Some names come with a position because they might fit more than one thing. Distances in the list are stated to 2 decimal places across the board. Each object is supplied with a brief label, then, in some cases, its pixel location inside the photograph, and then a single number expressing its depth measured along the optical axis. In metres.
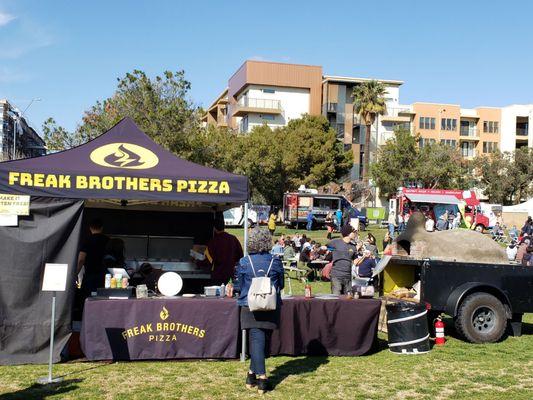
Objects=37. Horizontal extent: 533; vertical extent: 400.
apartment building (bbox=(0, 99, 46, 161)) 95.60
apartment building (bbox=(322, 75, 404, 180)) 65.69
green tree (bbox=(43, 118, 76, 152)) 35.08
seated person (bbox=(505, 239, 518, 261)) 20.84
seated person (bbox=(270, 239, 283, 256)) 20.31
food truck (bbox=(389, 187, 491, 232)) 38.47
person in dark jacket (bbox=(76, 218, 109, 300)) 8.38
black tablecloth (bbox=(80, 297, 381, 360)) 7.53
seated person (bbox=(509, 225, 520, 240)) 32.17
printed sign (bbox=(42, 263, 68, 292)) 6.84
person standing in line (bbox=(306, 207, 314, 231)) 37.49
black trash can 8.47
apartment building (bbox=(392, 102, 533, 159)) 70.75
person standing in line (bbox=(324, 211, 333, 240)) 36.69
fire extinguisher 9.27
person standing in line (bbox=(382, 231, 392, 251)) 19.56
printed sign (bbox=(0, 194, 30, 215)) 7.39
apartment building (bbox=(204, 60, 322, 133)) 62.84
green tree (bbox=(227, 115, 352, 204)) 49.97
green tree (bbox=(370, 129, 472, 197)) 55.03
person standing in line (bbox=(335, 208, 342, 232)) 35.78
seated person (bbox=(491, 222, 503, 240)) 34.89
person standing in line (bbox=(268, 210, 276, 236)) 31.69
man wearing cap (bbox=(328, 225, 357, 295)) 10.44
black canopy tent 7.43
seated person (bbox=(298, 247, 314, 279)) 18.49
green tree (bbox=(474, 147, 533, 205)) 61.38
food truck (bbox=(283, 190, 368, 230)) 37.81
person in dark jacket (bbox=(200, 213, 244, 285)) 9.74
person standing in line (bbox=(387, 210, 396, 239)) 33.19
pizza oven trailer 9.16
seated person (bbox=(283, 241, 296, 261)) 21.12
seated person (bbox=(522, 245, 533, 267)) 15.71
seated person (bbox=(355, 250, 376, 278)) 12.91
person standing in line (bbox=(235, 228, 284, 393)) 6.45
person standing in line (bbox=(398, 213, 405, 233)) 34.88
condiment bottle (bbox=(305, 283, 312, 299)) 8.26
